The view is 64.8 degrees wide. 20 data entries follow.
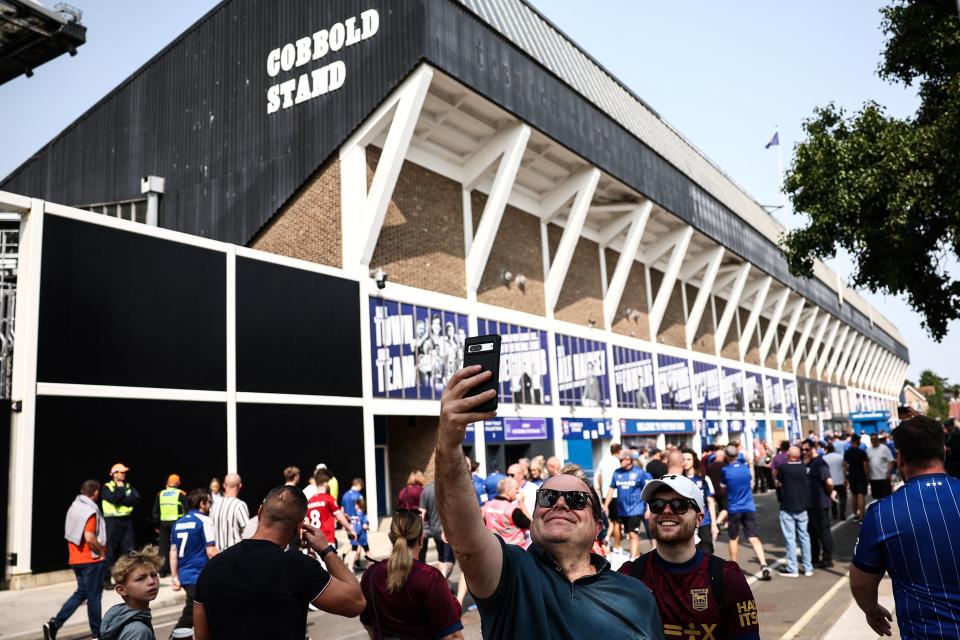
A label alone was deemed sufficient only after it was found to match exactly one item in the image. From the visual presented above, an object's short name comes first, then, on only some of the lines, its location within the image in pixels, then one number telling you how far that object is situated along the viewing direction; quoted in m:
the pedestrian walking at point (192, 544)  7.61
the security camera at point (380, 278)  21.72
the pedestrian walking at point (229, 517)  8.25
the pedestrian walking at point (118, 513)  13.04
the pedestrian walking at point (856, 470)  16.17
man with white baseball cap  3.26
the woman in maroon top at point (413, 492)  12.15
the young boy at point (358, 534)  13.28
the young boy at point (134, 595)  3.96
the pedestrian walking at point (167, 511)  13.90
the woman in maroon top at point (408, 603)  4.16
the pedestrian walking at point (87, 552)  8.87
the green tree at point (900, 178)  12.96
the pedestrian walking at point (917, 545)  3.29
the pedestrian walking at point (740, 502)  10.78
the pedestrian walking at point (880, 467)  15.06
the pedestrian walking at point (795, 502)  10.84
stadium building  15.01
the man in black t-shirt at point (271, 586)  3.54
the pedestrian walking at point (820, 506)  11.62
